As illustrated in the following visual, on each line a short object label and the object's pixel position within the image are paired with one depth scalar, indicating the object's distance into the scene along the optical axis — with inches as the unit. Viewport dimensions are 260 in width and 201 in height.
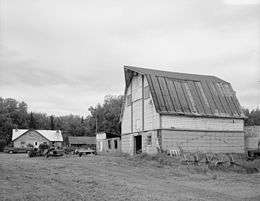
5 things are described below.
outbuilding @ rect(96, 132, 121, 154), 1839.0
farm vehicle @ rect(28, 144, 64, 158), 1483.8
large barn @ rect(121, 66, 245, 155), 1201.1
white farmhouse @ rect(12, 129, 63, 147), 3144.7
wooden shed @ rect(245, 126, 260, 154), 1295.3
